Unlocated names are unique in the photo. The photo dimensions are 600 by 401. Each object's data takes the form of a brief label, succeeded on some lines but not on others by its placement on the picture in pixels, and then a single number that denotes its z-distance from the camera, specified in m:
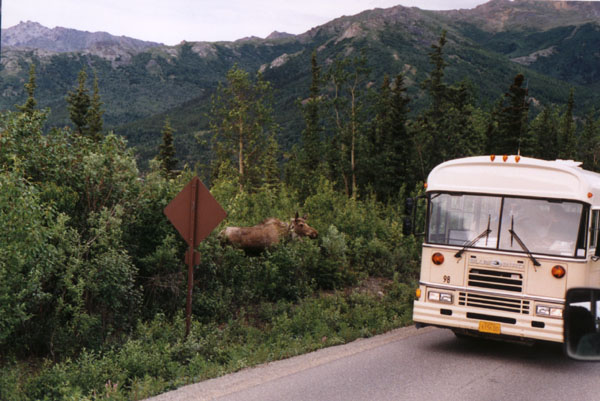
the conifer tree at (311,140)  56.77
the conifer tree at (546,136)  70.22
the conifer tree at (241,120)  38.50
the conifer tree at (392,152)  44.97
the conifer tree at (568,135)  72.69
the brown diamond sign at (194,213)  9.16
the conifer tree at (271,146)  39.25
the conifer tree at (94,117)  66.88
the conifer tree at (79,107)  65.81
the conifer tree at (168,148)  60.76
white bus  8.34
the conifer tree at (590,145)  63.65
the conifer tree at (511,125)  47.25
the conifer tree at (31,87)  54.38
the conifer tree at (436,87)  43.12
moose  13.59
